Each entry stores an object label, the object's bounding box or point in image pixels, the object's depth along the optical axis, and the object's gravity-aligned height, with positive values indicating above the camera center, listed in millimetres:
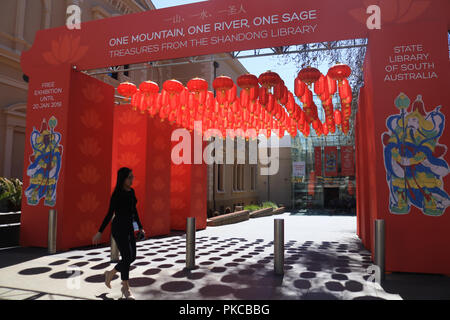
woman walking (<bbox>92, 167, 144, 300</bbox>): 4141 -606
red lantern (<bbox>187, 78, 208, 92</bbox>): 7539 +2168
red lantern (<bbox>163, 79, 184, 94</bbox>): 7906 +2238
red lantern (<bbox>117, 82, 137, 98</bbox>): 8781 +2401
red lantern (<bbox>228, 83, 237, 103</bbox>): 7789 +2045
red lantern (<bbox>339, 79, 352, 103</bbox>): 7384 +2046
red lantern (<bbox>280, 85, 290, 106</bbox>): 7399 +1905
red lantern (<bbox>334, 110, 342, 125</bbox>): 10708 +2066
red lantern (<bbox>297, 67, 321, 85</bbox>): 6535 +2100
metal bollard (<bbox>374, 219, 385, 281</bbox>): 5082 -1055
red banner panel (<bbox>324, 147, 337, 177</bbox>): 27094 +1434
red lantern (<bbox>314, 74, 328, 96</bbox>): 7145 +2054
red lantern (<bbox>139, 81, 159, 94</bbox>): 8352 +2336
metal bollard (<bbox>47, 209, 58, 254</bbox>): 6918 -1213
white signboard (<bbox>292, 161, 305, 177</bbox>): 30141 +826
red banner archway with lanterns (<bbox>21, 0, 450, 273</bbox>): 5500 +1514
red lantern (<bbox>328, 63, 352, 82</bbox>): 6656 +2205
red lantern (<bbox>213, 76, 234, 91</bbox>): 7364 +2157
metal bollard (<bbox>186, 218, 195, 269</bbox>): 6008 -1248
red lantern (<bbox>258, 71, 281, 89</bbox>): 6855 +2117
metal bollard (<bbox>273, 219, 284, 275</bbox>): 5617 -1194
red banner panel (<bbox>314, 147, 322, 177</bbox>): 27609 +1535
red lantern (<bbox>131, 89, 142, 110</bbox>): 8922 +2192
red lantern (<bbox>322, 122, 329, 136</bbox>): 12445 +1960
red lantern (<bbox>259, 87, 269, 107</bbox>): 7355 +1883
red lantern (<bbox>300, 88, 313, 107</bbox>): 7793 +1965
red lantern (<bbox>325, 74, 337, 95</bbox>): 7125 +2060
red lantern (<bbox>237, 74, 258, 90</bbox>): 7164 +2149
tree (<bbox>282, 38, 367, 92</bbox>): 11023 +4111
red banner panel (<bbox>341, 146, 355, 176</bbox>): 25766 +1442
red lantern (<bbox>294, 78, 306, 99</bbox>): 7410 +2092
